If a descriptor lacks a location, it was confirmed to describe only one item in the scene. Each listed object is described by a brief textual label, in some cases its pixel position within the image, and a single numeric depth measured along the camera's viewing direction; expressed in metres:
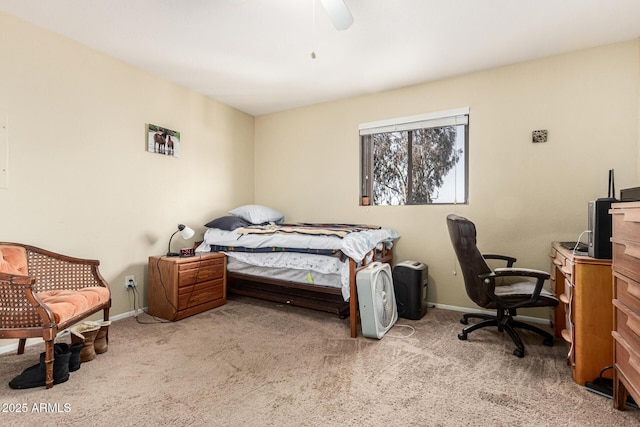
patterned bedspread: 2.97
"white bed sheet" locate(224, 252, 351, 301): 2.71
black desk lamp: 3.24
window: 3.40
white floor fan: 2.51
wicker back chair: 1.81
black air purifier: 2.99
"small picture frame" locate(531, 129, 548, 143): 2.92
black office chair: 2.29
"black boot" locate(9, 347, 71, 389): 1.80
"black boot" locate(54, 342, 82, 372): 1.98
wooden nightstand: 2.96
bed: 2.77
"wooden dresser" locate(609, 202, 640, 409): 1.39
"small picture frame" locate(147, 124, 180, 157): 3.29
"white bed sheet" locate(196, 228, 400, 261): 2.73
